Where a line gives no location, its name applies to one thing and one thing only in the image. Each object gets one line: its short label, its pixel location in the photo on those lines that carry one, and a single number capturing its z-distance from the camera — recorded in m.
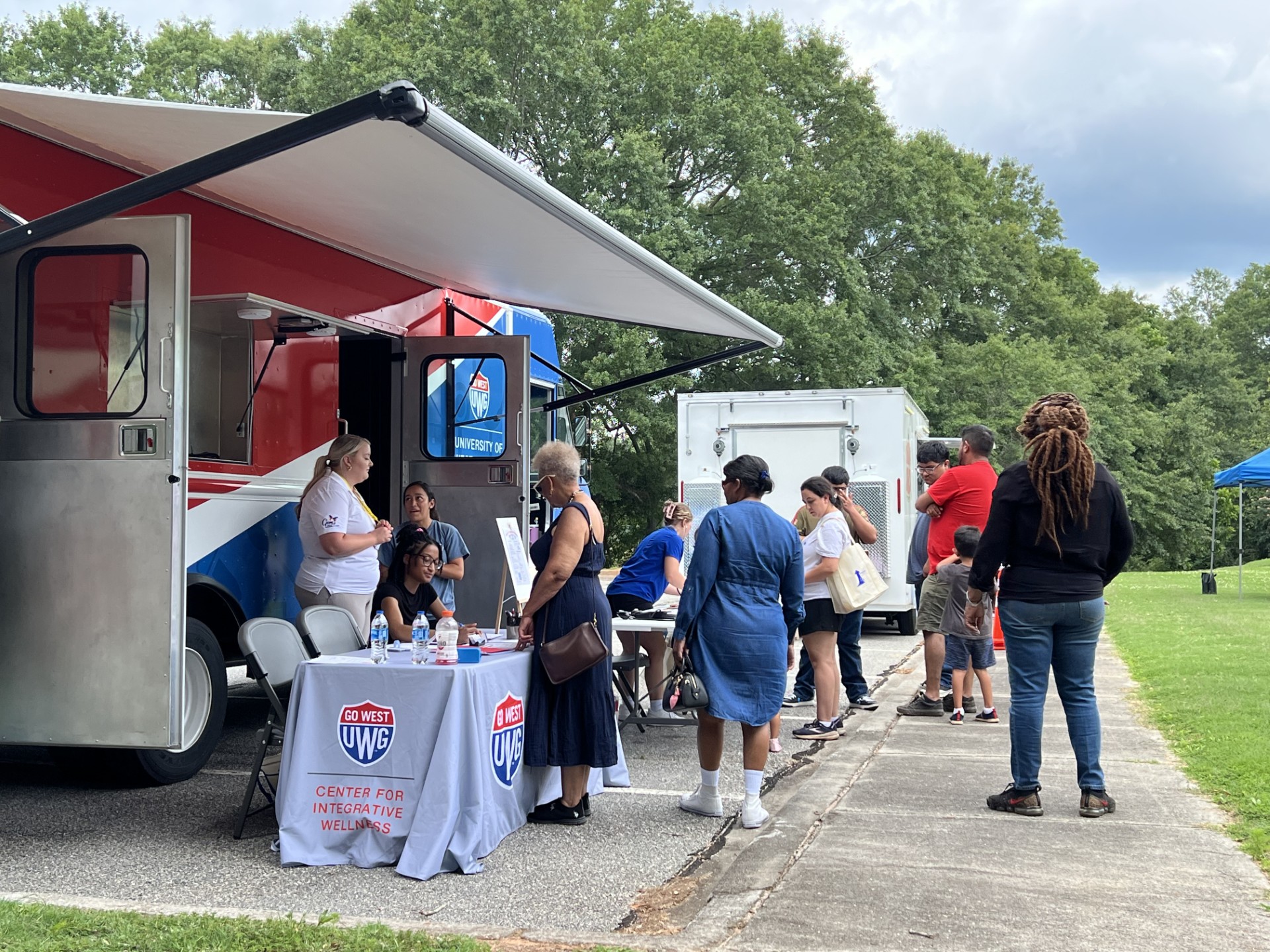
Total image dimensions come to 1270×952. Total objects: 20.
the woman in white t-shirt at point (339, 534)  6.74
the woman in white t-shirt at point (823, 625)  7.41
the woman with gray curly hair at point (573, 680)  5.25
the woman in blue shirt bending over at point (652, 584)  7.42
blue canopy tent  19.16
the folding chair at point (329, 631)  5.90
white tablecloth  4.67
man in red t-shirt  7.75
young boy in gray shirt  7.78
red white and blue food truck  4.93
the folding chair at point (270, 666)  5.20
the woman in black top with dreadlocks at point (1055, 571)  5.38
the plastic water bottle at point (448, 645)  5.00
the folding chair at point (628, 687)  7.16
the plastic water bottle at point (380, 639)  5.08
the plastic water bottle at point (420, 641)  5.02
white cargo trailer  12.84
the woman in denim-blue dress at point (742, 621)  5.21
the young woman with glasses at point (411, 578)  7.07
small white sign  5.79
